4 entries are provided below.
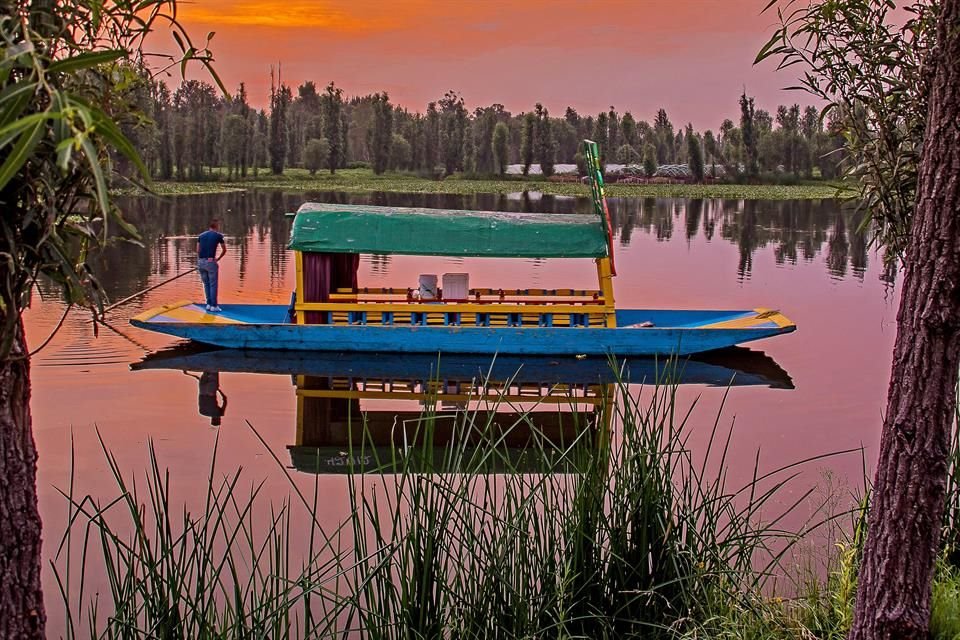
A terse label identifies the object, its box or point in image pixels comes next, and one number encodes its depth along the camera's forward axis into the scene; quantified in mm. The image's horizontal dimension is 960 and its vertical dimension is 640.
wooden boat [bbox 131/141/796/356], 11070
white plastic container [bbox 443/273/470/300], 11289
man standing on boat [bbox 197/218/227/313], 12273
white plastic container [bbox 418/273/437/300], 11383
